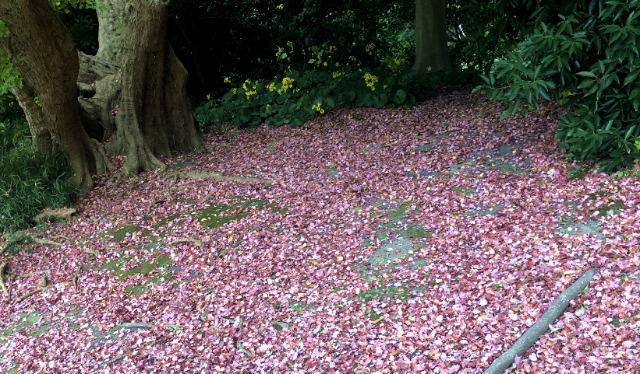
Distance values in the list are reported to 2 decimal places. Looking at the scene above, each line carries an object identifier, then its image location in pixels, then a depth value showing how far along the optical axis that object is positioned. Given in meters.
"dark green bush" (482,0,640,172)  4.41
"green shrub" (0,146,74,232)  6.80
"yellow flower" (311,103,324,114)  9.41
